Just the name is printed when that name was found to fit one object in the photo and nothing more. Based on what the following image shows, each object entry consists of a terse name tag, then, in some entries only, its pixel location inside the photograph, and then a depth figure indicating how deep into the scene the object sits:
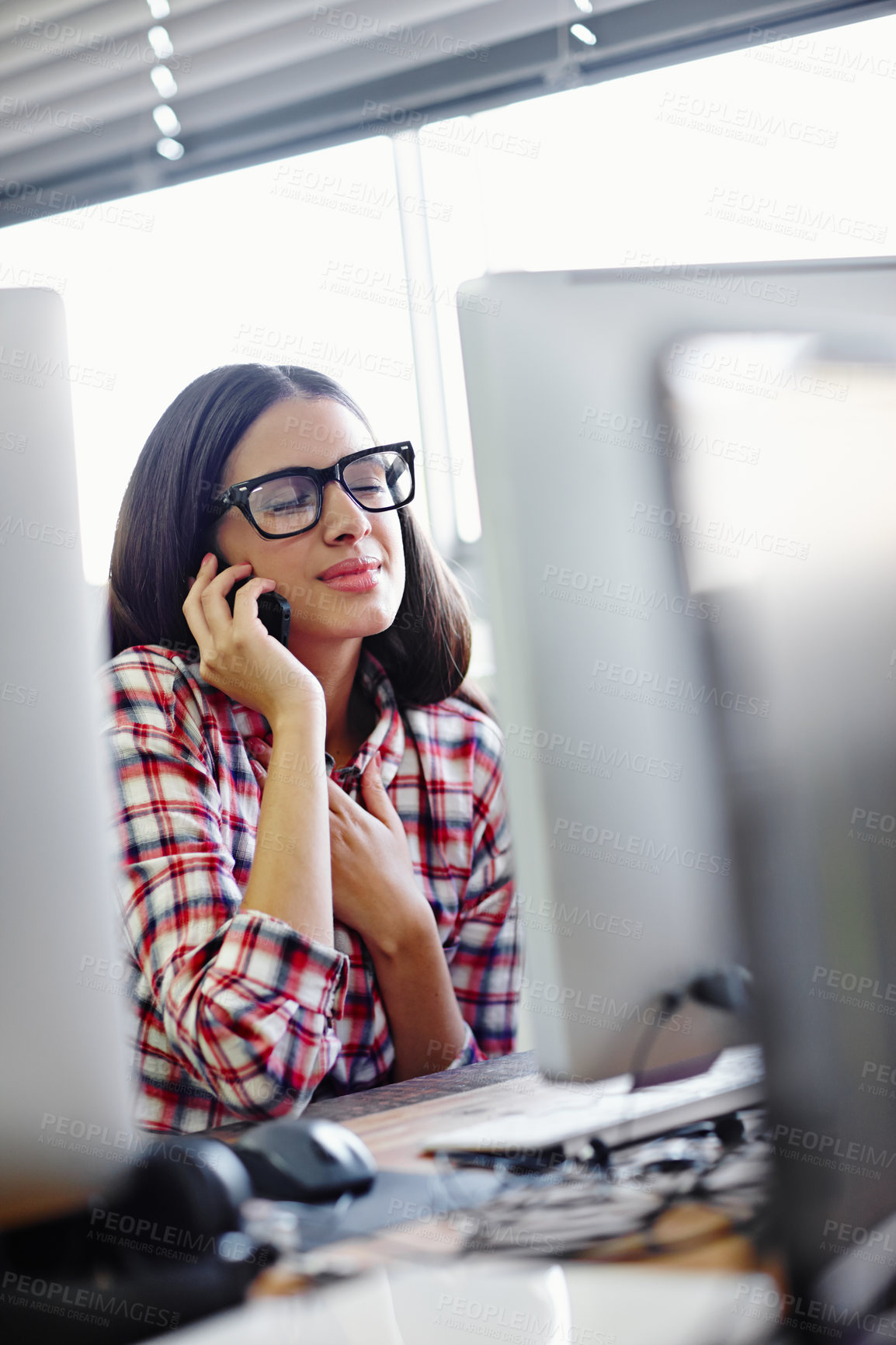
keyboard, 1.58
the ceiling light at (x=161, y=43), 2.36
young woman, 1.73
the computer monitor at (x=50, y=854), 1.17
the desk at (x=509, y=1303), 1.17
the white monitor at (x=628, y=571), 1.24
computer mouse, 1.48
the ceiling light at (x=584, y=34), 2.25
